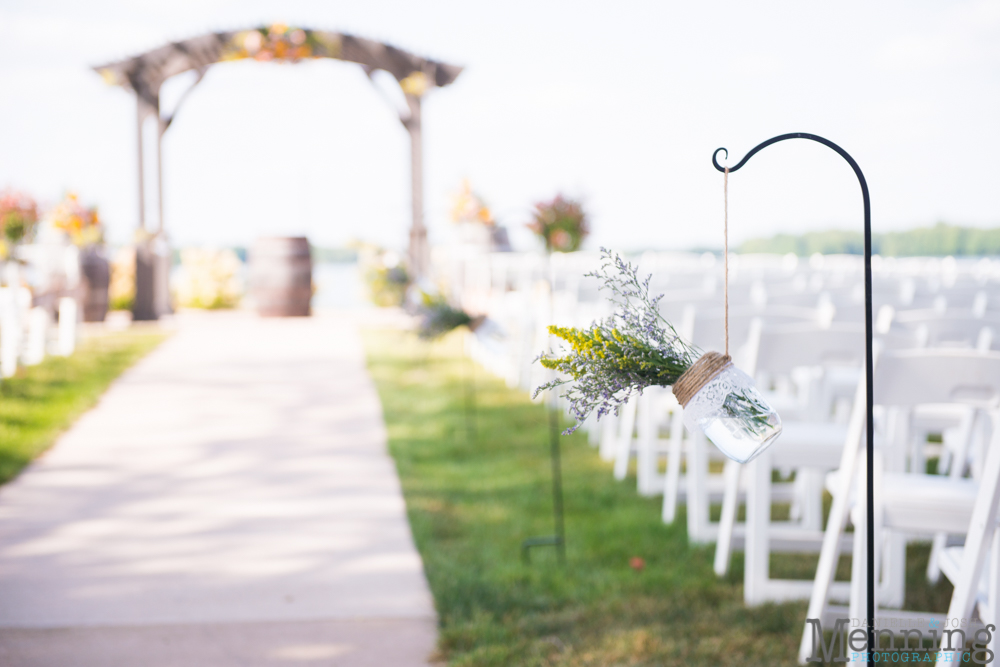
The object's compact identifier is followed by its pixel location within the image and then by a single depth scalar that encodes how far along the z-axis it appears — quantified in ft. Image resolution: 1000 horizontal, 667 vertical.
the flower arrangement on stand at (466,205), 36.11
